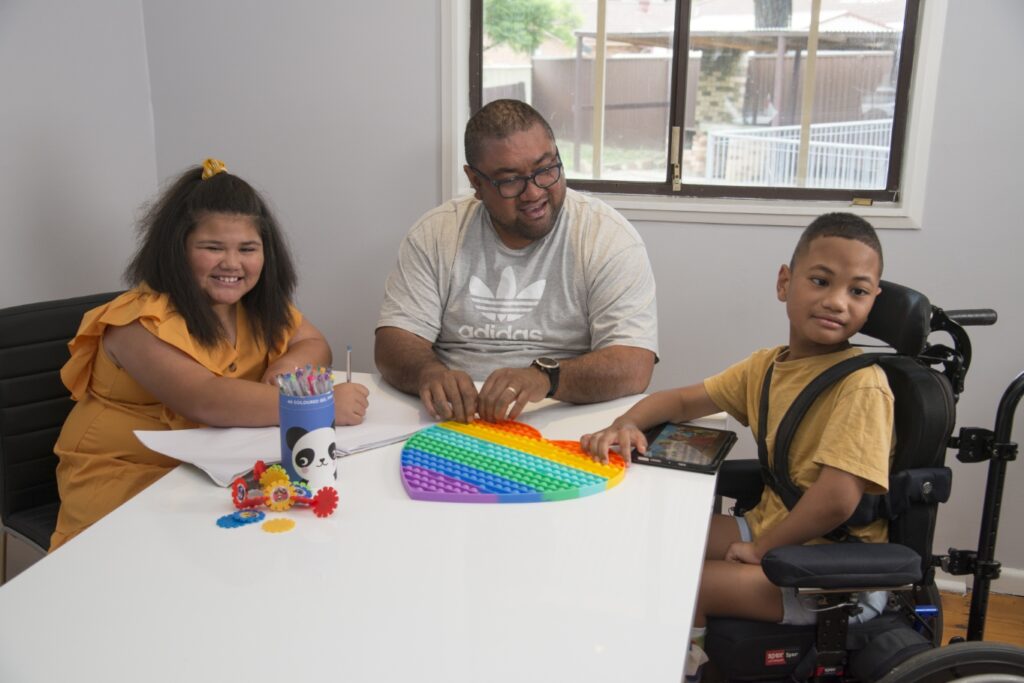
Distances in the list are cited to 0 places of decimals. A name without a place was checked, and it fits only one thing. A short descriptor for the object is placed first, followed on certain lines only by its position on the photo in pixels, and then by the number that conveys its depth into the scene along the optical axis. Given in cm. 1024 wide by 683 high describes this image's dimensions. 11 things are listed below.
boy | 137
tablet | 141
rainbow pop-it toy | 126
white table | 89
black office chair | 178
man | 192
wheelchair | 123
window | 242
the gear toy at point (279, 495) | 121
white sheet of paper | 137
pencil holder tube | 123
